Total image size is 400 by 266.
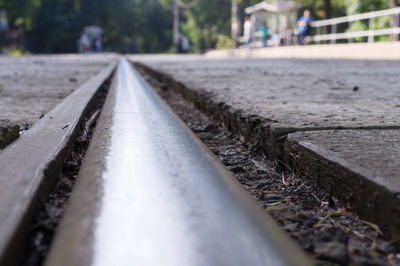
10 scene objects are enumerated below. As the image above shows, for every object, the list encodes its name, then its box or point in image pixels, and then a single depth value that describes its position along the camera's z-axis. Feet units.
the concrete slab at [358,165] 2.74
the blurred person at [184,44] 135.85
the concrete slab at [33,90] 6.81
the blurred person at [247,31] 74.18
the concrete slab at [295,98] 5.31
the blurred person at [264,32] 74.96
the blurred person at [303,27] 64.28
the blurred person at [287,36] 79.14
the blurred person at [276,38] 80.18
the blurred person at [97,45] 130.62
